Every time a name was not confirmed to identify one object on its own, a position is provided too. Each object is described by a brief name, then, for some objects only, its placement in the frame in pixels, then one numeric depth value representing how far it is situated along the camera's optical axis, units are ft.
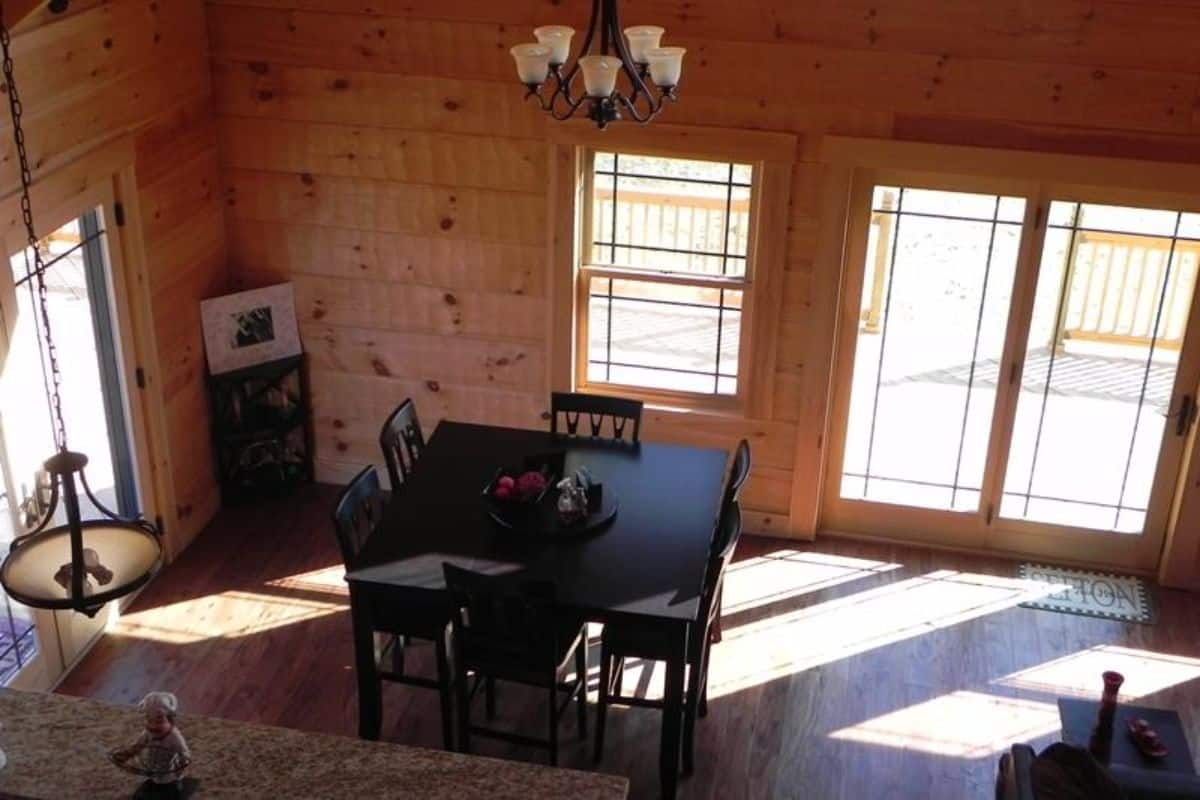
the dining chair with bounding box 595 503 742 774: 15.52
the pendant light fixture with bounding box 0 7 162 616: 9.27
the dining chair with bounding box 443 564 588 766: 14.51
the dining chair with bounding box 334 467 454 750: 15.79
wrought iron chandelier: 13.60
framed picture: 21.03
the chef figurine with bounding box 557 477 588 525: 16.14
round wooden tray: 15.99
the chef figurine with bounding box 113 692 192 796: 9.12
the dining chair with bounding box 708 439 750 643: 16.65
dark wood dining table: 14.96
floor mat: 19.97
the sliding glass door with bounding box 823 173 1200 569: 19.36
